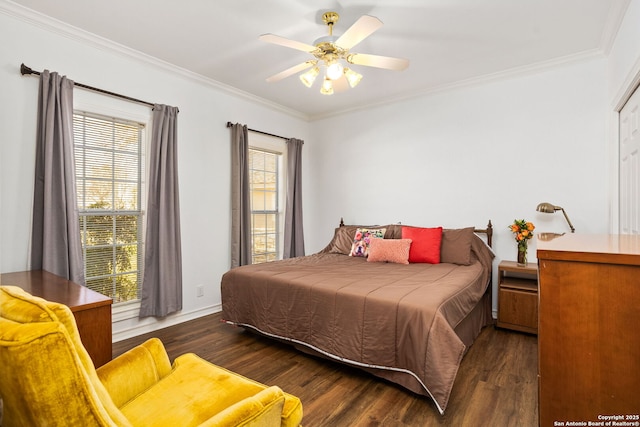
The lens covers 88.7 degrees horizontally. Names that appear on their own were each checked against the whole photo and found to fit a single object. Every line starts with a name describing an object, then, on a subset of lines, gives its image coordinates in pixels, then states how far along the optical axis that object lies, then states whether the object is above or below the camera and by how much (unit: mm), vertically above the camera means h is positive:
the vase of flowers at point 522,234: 3193 -217
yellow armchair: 699 -416
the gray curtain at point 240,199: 3902 +153
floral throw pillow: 3797 -328
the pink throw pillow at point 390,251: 3391 -408
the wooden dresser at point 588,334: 839 -327
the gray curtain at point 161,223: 3154 -111
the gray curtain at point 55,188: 2473 +178
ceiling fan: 2138 +1139
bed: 1904 -658
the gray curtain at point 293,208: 4621 +54
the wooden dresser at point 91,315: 1508 -489
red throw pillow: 3369 -350
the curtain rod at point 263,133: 3904 +1053
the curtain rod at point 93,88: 2432 +1052
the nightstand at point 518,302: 2977 -830
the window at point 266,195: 4363 +227
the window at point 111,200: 2854 +101
